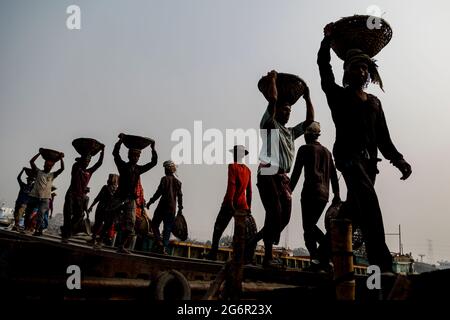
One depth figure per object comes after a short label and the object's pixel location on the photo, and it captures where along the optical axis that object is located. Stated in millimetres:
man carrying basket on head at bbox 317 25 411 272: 2986
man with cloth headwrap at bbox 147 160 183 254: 7536
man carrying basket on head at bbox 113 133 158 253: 5730
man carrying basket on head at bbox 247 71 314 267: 4277
